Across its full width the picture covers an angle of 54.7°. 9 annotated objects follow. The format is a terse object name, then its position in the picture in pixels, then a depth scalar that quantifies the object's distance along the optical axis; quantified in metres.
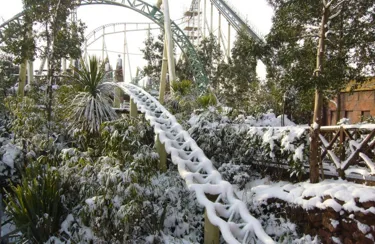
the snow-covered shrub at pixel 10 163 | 5.56
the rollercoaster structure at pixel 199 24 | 19.25
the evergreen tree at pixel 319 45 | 4.87
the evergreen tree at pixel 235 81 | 14.74
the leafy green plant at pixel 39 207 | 4.21
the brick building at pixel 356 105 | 12.99
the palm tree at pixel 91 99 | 6.50
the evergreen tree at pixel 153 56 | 20.98
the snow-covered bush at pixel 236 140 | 6.03
